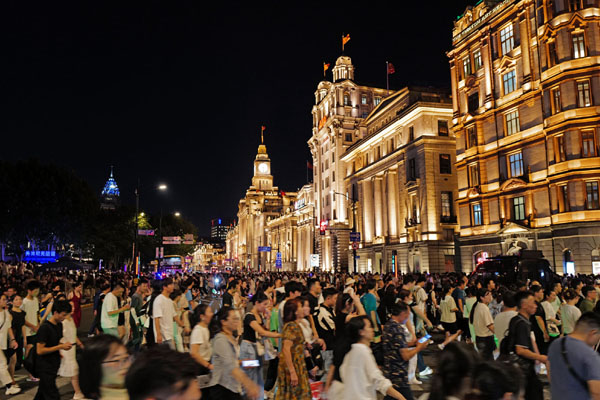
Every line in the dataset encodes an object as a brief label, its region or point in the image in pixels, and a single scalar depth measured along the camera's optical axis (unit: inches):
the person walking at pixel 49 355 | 285.4
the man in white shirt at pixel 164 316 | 376.5
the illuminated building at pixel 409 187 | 1882.4
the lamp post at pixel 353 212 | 2709.2
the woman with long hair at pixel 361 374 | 201.8
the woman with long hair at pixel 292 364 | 252.2
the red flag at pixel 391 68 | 2547.7
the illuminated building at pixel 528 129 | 1222.3
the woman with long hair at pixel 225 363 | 223.1
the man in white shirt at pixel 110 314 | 421.7
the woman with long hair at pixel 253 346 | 263.0
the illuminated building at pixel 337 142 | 2979.8
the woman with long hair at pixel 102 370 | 147.9
